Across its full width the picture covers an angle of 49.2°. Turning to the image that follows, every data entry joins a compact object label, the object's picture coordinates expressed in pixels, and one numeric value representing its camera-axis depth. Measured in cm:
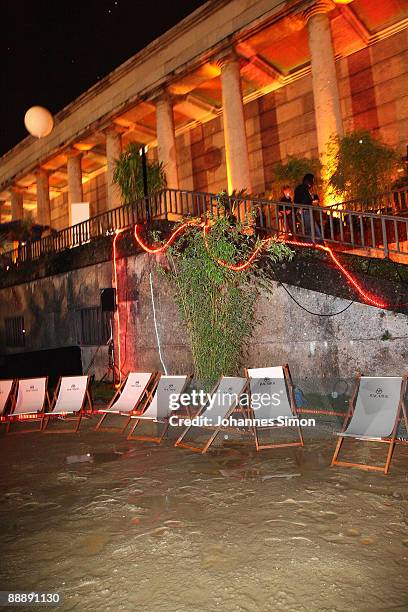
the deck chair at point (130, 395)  722
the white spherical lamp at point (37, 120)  1217
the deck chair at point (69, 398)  767
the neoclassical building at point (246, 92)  1477
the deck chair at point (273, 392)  579
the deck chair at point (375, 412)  472
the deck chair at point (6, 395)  822
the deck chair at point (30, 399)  793
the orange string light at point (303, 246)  624
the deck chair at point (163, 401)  648
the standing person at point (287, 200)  946
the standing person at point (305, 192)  935
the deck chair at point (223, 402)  594
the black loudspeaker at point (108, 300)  995
